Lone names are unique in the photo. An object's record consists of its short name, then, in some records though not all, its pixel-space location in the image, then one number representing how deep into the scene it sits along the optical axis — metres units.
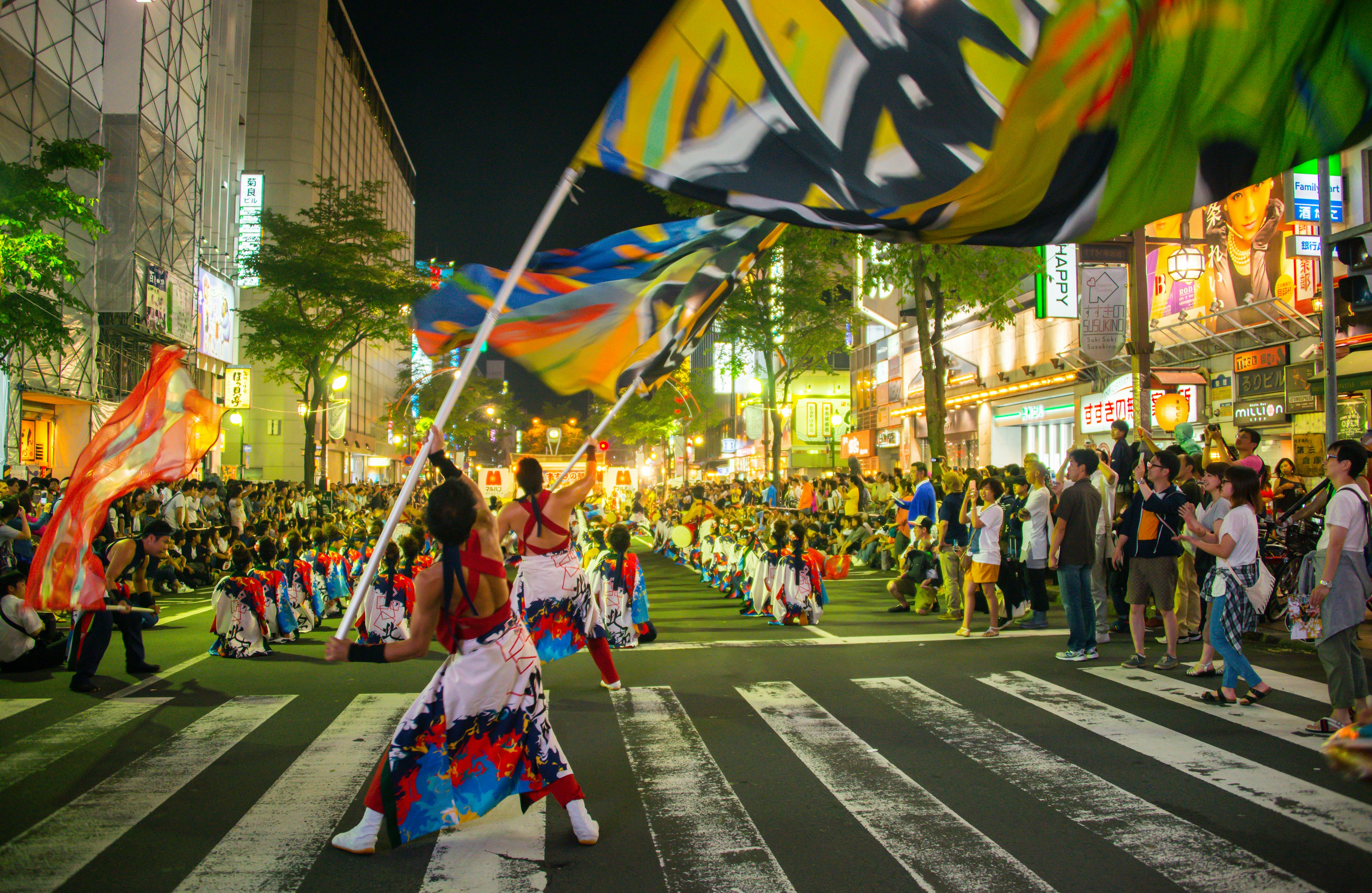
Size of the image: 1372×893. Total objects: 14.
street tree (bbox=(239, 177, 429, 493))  29.67
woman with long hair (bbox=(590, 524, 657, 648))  9.84
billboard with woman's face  19.02
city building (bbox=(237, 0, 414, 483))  48.53
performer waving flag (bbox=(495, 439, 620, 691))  6.89
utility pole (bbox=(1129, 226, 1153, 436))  11.96
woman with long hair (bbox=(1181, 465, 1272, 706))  6.46
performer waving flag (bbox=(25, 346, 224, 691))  5.98
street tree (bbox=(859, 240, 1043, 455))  19.66
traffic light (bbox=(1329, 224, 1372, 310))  8.87
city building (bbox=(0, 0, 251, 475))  24.23
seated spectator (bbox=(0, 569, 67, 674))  8.05
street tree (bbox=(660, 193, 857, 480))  29.36
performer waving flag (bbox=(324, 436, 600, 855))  3.99
